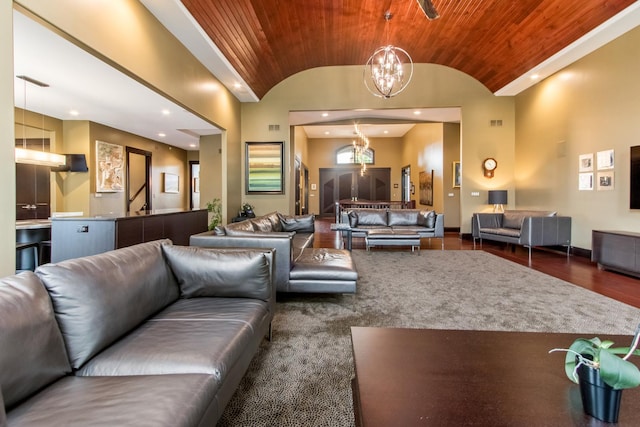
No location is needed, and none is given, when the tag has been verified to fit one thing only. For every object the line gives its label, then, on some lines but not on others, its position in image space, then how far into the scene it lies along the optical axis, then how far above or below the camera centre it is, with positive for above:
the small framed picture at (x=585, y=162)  5.49 +0.76
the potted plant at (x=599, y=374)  0.87 -0.50
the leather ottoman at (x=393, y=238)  5.93 -0.64
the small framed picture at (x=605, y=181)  5.09 +0.40
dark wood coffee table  1.00 -0.67
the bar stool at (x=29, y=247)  3.53 -0.48
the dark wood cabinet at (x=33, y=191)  5.80 +0.28
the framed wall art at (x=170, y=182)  9.28 +0.71
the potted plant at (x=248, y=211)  7.86 -0.14
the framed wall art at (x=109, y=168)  6.76 +0.86
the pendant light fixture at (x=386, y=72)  4.88 +2.15
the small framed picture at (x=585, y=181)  5.50 +0.43
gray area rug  1.66 -1.02
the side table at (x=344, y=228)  6.20 -0.46
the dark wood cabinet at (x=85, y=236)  3.60 -0.35
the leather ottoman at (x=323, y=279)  3.15 -0.74
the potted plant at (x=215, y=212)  7.23 -0.16
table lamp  7.40 +0.19
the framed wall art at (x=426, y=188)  10.62 +0.62
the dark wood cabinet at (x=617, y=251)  4.19 -0.65
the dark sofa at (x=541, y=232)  5.77 -0.51
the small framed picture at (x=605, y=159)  5.09 +0.75
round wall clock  7.70 +0.96
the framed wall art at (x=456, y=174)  9.36 +0.93
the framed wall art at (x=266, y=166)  8.07 +1.02
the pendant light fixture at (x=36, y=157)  4.18 +0.72
